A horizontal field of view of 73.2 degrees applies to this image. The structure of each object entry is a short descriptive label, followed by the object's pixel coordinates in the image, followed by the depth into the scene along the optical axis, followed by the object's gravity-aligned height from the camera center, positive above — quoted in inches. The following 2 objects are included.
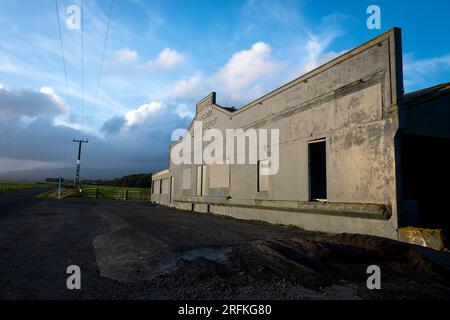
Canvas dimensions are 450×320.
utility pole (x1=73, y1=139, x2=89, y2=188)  2089.8 +150.6
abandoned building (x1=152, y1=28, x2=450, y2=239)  323.0 +50.1
